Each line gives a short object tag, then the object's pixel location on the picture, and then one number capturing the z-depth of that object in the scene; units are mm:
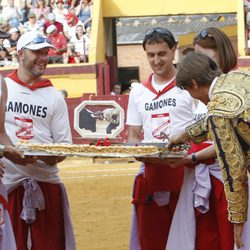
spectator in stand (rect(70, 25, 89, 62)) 23656
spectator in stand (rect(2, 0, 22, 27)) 24938
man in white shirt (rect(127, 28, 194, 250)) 6617
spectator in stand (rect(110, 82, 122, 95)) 22938
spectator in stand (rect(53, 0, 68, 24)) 24734
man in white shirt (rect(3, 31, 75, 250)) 6703
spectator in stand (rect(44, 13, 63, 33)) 24278
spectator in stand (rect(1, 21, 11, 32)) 24875
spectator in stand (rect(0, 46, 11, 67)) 23200
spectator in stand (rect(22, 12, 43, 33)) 24547
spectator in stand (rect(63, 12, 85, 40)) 24297
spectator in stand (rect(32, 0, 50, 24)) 24939
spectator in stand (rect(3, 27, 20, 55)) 23203
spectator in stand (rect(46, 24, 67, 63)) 23422
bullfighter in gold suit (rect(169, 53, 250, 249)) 4598
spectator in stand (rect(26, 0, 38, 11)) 25500
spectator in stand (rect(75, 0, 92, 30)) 25094
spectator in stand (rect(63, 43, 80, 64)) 23297
